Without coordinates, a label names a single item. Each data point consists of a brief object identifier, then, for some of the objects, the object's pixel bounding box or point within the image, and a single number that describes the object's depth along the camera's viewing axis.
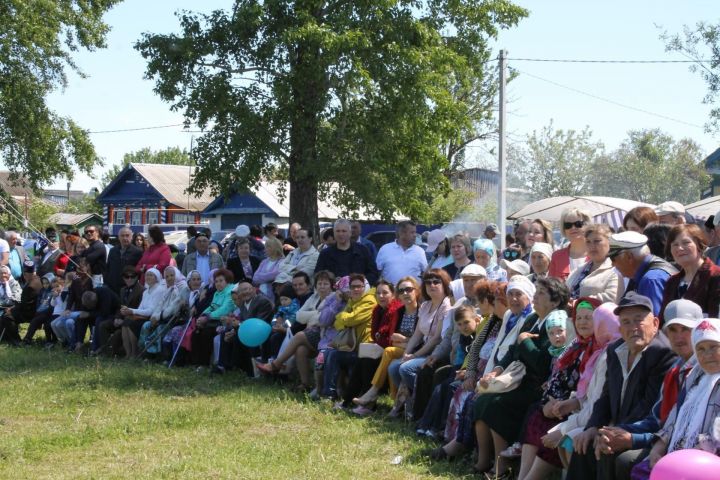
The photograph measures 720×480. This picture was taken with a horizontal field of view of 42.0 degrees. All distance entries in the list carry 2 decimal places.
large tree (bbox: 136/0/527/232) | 17.75
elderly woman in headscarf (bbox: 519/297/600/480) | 5.83
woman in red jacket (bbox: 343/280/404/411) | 8.97
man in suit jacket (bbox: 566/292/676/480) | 5.10
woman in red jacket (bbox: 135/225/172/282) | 13.57
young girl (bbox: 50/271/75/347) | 13.81
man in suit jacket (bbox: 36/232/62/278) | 15.89
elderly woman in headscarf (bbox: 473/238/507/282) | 8.70
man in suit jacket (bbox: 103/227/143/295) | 13.91
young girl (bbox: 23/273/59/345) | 14.55
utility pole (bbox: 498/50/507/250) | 21.55
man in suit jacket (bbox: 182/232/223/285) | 13.12
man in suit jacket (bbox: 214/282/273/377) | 11.03
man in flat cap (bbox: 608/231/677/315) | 5.88
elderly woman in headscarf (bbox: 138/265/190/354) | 12.46
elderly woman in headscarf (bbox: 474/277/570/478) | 6.38
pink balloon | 4.07
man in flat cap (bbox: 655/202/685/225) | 7.13
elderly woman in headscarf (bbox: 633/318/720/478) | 4.48
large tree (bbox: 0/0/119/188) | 24.39
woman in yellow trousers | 8.70
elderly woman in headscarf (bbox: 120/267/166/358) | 12.74
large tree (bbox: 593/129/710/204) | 69.50
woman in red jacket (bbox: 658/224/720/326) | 5.51
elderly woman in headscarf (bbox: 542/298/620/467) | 5.55
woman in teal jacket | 11.66
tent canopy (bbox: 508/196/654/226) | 17.45
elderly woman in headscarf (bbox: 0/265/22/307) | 15.02
